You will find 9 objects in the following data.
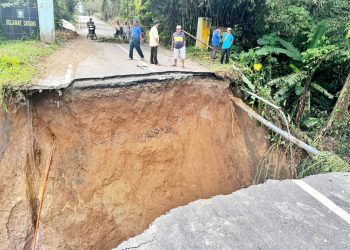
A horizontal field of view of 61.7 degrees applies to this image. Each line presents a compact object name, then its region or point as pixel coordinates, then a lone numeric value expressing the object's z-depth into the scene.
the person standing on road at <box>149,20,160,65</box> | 9.04
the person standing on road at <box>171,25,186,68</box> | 8.85
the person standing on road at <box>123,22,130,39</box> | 16.91
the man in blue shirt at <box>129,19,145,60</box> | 9.46
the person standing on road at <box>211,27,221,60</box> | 10.92
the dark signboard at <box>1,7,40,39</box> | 11.79
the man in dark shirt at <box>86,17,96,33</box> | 16.11
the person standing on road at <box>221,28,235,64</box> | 9.86
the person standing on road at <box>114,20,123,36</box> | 17.36
